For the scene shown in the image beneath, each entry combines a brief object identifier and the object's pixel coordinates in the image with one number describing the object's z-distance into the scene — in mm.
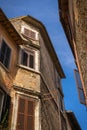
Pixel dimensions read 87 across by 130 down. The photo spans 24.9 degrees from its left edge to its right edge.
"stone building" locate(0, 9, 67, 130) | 8471
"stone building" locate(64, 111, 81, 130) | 15720
